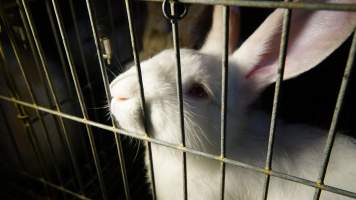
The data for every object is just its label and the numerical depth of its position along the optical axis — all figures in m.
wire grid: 0.14
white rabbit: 0.22
